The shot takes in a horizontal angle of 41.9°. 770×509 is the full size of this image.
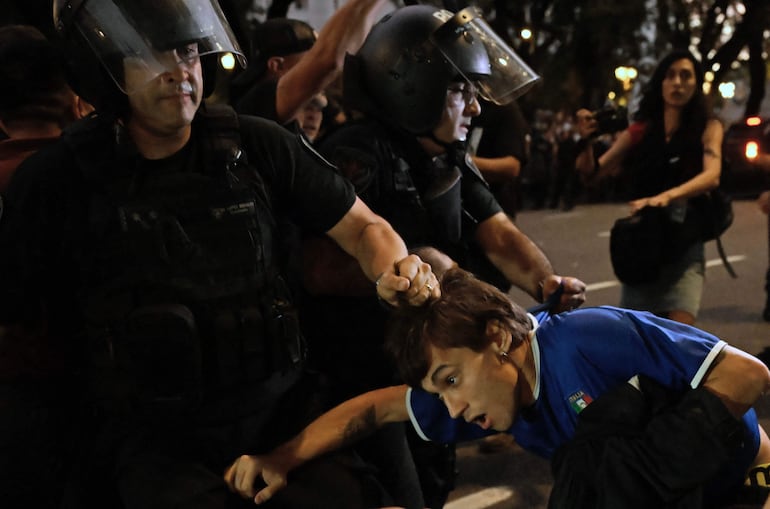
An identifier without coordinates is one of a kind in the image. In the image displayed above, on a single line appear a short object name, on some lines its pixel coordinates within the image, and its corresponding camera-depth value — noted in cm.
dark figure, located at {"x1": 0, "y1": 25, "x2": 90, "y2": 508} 212
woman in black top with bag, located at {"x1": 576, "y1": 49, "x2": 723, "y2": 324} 450
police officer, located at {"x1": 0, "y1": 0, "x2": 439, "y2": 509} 200
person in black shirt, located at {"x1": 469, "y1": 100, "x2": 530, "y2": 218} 486
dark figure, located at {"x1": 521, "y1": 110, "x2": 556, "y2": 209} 1706
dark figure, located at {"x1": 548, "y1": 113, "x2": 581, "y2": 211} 1661
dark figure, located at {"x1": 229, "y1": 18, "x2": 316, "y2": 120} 391
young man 181
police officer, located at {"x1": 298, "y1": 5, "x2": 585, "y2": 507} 278
